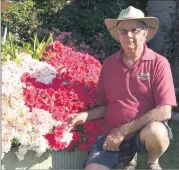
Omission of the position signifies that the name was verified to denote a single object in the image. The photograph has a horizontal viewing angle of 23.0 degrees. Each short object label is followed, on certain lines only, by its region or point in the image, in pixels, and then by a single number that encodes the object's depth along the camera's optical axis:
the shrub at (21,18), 9.08
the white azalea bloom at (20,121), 3.47
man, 3.38
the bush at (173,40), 7.71
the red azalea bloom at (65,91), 3.68
